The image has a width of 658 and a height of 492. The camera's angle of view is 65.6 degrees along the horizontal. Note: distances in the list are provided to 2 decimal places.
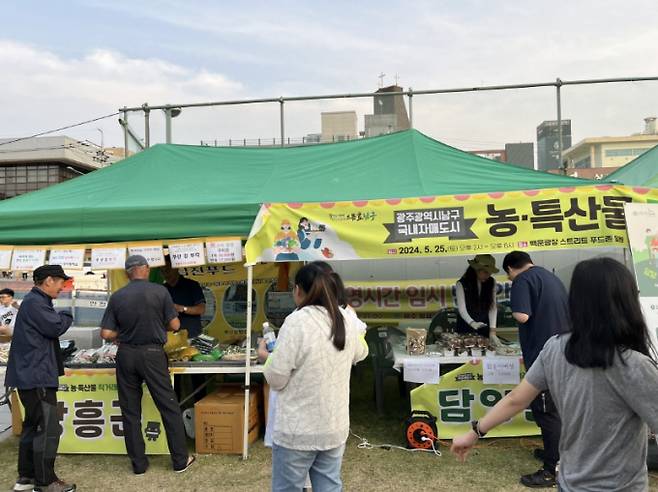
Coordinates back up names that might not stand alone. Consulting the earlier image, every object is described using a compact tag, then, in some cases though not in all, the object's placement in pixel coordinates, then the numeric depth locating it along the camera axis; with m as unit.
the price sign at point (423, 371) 4.59
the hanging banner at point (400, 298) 7.92
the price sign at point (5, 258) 4.65
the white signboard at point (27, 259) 4.62
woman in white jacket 2.24
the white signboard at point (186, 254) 4.55
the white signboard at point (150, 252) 4.57
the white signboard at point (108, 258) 4.56
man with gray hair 4.04
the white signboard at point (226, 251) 4.56
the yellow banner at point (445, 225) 4.16
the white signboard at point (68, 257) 4.61
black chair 5.41
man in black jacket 3.68
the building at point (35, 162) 33.44
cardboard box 4.55
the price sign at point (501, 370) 4.56
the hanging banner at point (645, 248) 4.06
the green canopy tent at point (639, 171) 5.19
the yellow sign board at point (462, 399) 4.66
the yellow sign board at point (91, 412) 4.62
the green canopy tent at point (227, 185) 4.58
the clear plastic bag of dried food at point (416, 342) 4.78
